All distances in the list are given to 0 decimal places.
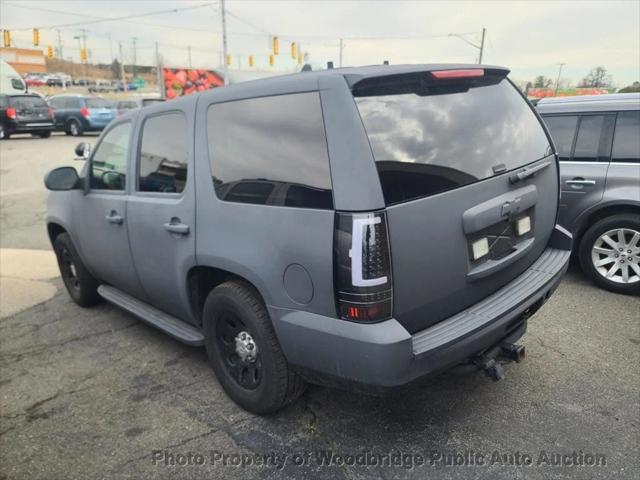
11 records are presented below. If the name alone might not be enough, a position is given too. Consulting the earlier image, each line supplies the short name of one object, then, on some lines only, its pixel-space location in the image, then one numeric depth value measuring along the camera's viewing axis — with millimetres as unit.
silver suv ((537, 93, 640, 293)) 4379
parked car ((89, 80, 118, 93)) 65688
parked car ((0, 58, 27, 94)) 22391
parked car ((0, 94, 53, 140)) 18156
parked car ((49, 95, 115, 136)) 20317
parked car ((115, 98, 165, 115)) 21047
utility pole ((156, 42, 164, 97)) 32031
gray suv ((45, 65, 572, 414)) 2029
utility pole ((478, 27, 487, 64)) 35031
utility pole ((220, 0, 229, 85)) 33281
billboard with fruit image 33094
